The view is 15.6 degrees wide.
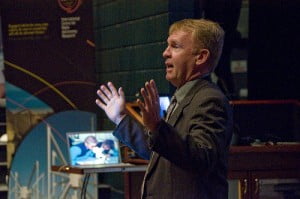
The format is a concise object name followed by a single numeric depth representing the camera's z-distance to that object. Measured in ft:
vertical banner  31.23
